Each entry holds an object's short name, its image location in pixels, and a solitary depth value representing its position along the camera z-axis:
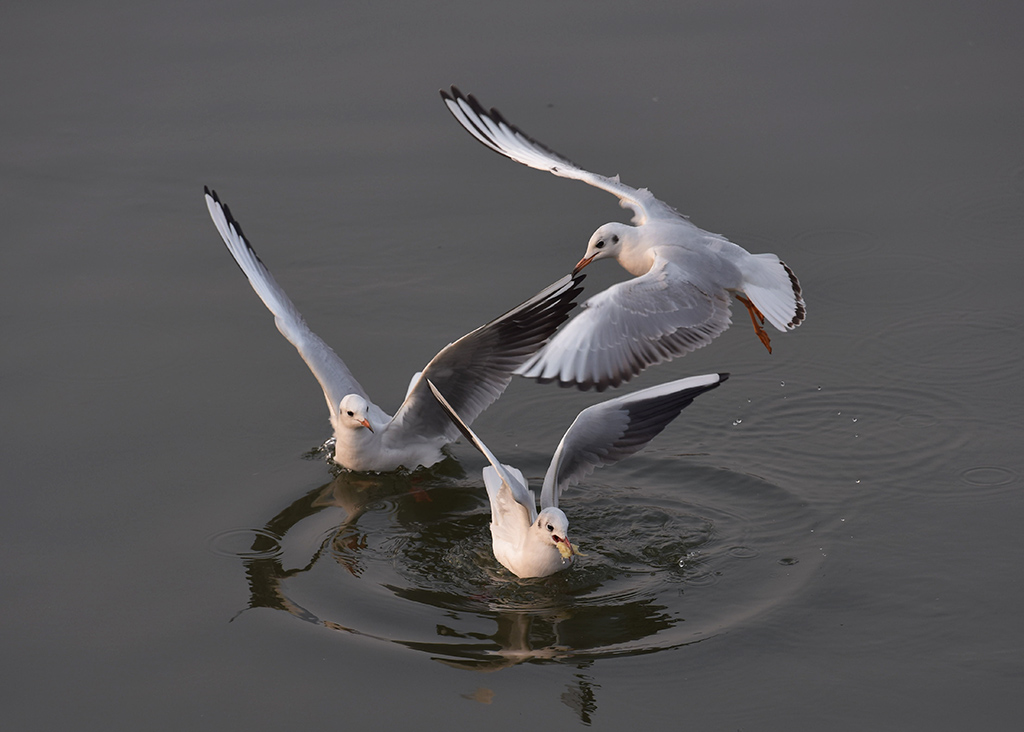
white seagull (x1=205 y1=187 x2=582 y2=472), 12.68
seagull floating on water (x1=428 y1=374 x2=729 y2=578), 11.08
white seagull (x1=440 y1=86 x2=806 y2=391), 11.27
